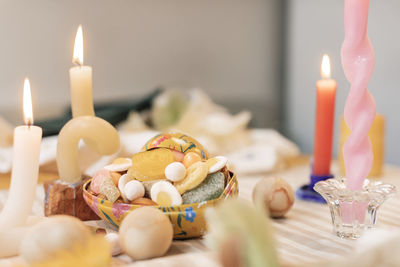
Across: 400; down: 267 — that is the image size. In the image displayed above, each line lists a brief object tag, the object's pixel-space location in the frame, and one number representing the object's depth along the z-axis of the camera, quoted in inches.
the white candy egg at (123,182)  18.6
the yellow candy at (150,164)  18.9
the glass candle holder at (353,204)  18.0
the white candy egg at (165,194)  17.9
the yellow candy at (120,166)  19.8
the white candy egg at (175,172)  18.2
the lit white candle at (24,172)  17.2
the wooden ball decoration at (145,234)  15.6
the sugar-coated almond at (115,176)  19.0
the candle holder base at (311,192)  24.9
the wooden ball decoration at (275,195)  20.9
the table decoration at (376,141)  29.9
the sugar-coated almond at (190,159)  19.3
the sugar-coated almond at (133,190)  18.1
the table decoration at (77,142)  19.2
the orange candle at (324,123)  24.9
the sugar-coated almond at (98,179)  18.8
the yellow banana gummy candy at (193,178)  18.2
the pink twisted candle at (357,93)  17.6
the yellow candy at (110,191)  18.2
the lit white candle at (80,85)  20.8
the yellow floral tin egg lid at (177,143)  19.9
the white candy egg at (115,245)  16.8
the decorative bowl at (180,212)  17.4
